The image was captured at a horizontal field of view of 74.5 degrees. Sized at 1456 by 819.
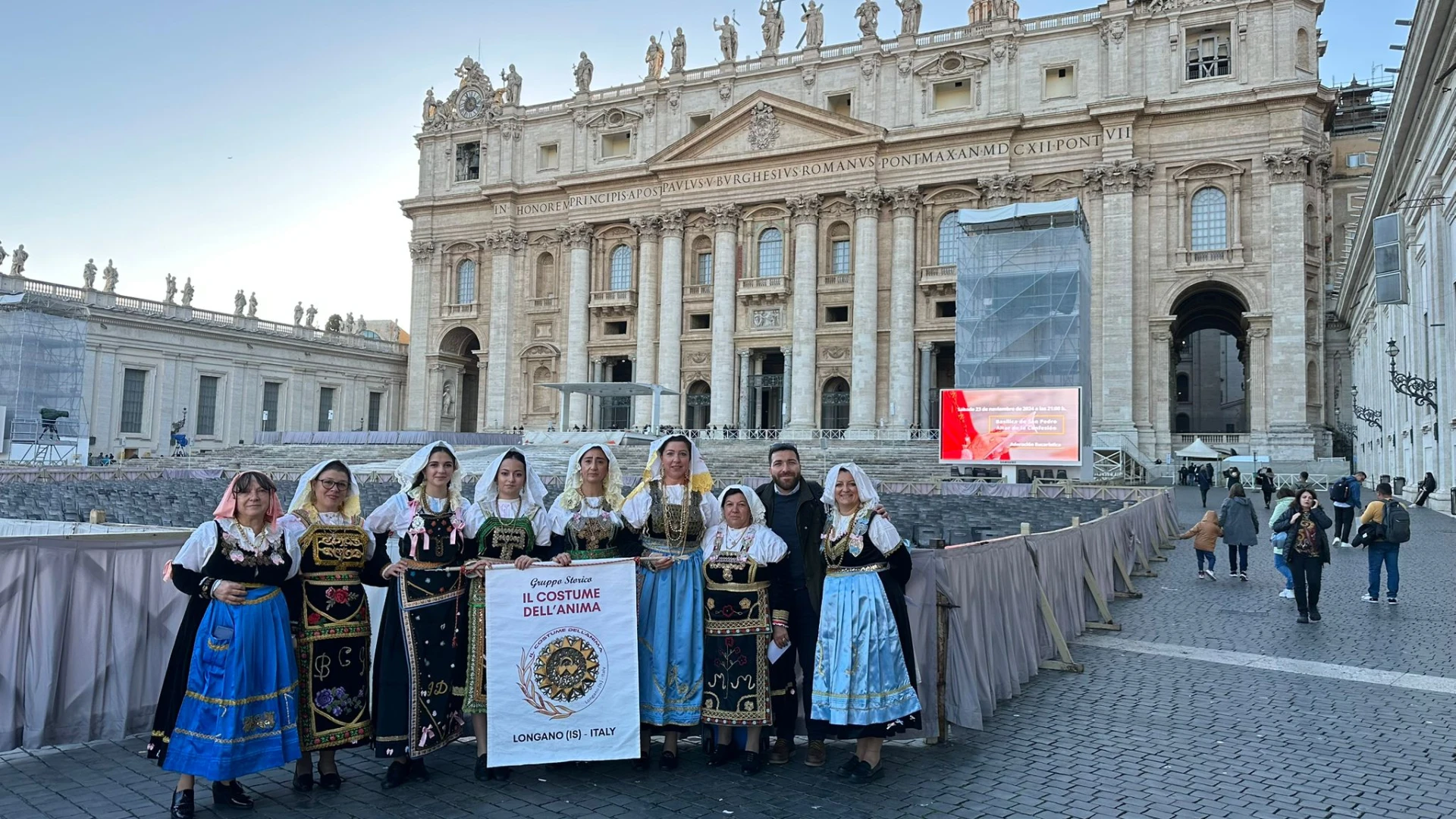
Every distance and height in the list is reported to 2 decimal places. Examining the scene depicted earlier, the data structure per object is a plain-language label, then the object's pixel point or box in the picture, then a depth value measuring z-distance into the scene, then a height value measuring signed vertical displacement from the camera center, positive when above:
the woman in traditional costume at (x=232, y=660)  4.67 -1.04
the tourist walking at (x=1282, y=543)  11.03 -0.90
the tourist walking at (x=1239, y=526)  13.33 -0.81
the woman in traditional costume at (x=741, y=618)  5.45 -0.91
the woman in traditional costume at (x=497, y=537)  5.35 -0.46
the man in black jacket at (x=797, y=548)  5.51 -0.50
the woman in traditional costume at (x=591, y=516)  5.52 -0.35
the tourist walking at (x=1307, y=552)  10.05 -0.86
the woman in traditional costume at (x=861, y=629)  5.32 -0.94
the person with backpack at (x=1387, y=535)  10.64 -0.70
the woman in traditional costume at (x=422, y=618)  5.21 -0.91
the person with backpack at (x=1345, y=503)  16.75 -0.57
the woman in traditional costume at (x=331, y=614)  5.05 -0.87
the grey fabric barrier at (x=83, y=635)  5.54 -1.13
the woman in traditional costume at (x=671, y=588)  5.51 -0.76
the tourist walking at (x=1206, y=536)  13.21 -0.93
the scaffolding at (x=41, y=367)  36.78 +3.08
